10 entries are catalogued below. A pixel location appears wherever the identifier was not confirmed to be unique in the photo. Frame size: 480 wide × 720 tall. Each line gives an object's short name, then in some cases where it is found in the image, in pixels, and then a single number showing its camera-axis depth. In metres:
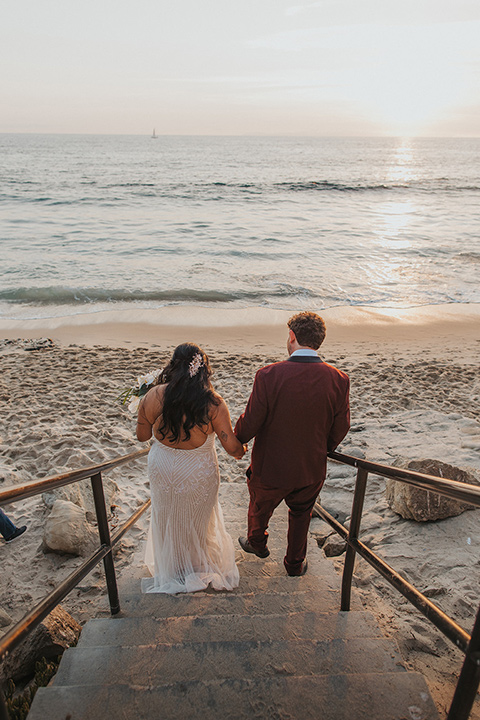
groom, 2.48
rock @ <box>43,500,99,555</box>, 3.41
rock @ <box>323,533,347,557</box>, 3.59
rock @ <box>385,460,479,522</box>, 3.46
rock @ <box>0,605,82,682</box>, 2.13
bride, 2.53
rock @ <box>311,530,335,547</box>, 3.73
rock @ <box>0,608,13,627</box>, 2.47
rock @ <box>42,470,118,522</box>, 4.07
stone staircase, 1.54
